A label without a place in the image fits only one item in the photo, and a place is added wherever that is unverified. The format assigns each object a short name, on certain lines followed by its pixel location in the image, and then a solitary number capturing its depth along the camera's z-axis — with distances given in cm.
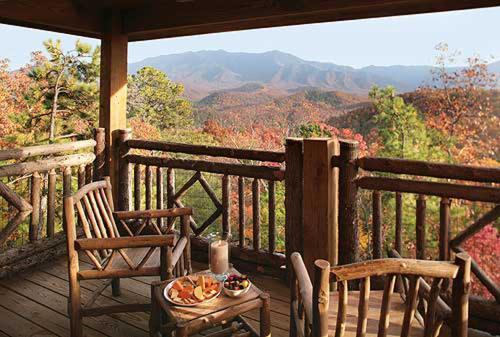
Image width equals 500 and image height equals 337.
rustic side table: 169
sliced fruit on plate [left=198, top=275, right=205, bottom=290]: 189
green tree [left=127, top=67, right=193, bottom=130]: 1480
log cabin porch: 253
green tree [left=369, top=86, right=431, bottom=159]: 1071
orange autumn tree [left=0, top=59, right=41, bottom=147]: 1061
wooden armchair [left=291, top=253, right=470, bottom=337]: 129
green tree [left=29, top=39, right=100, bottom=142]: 1113
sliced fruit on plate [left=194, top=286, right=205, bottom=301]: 182
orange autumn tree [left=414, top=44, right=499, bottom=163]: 1084
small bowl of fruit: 187
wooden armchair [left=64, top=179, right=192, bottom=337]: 219
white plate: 179
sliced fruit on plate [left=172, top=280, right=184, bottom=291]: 191
